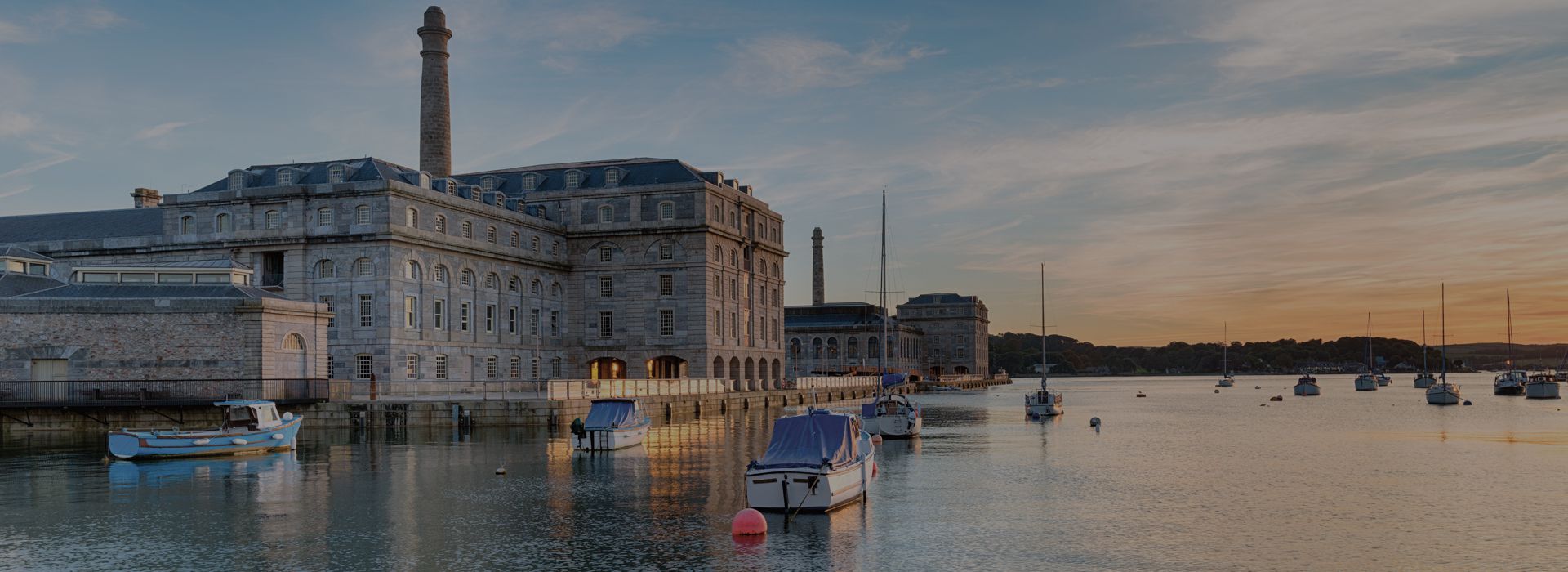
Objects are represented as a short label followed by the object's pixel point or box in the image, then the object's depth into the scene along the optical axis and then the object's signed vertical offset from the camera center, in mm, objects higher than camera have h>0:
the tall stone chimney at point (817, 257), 191625 +13600
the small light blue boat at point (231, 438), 46750 -3165
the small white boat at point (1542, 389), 126750 -5498
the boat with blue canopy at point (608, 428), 50531 -3199
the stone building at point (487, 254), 81125 +6951
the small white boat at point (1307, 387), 148000 -5850
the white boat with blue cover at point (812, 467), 30062 -2968
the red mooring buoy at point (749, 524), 26969 -3788
